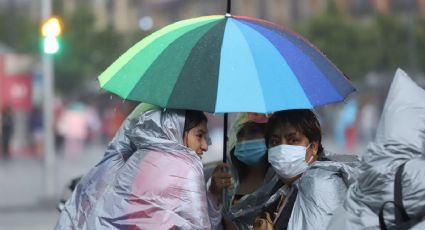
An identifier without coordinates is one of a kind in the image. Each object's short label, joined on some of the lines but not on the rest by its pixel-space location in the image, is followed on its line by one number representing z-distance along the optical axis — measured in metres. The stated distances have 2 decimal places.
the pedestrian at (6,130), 51.33
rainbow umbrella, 6.78
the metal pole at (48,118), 30.55
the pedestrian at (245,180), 7.39
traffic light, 29.91
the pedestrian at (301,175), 6.26
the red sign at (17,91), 54.51
